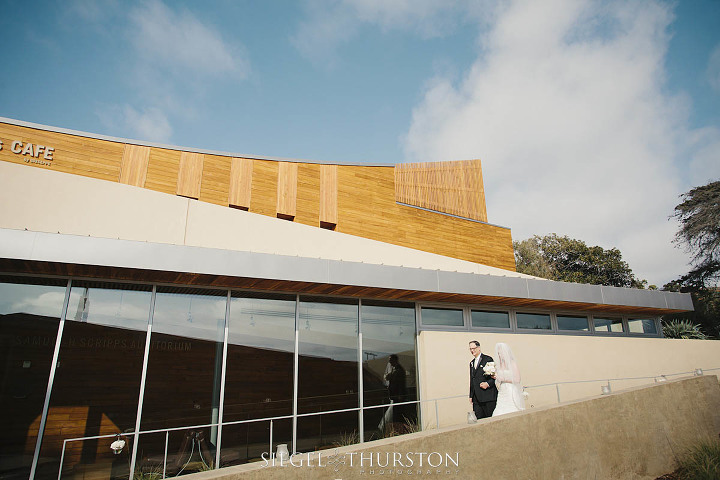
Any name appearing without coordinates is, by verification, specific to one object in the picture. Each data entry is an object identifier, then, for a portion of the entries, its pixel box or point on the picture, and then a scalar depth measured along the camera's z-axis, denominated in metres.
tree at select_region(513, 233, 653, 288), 35.16
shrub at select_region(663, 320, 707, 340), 13.74
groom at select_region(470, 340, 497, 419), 6.03
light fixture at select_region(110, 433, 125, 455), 5.68
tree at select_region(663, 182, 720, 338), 23.36
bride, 5.62
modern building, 5.66
